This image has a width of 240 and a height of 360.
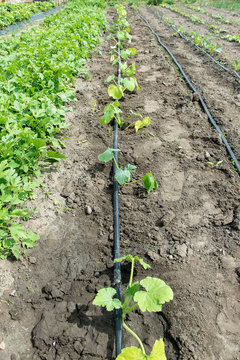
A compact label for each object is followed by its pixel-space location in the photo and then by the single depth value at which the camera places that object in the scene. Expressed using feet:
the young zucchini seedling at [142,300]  4.57
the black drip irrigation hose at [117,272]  5.59
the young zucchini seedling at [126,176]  8.83
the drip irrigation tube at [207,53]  18.81
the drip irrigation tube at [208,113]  10.89
